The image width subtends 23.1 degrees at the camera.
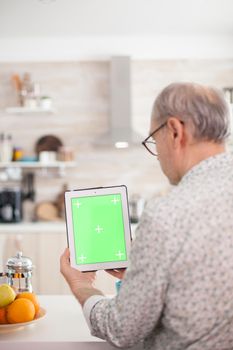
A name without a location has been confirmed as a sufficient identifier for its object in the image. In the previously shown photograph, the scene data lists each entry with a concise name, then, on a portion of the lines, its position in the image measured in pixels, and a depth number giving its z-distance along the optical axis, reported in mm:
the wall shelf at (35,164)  5207
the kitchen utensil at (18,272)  2078
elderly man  1274
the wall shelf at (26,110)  5168
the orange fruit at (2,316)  1881
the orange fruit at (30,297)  1980
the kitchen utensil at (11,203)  5109
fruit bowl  1851
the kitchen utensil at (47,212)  5266
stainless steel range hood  5172
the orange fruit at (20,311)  1880
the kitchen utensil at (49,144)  5363
